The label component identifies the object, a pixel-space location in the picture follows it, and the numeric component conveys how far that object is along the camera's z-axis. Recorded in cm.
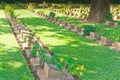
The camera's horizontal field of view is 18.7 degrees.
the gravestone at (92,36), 1462
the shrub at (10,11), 2176
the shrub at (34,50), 1002
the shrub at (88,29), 1541
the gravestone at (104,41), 1320
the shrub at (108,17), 2131
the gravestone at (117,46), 1238
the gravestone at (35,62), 902
